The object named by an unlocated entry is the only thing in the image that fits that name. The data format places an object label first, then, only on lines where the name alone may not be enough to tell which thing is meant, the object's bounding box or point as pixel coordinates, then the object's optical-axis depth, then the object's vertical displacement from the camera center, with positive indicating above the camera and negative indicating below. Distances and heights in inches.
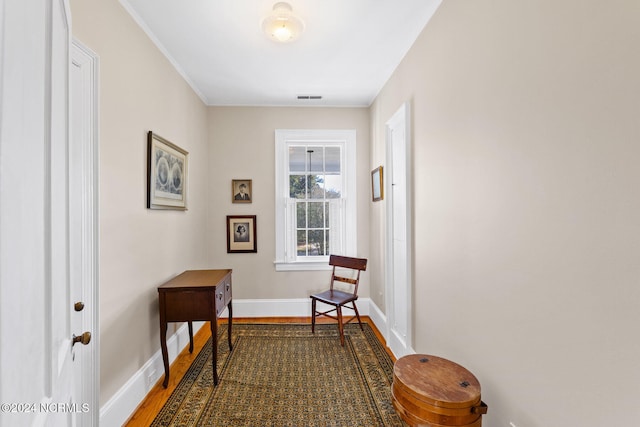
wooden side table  89.3 -27.7
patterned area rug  77.3 -52.7
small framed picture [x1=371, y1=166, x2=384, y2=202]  130.7 +13.4
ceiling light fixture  77.8 +51.6
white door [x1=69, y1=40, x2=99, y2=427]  60.7 +0.0
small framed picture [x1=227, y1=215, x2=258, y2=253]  149.4 -9.7
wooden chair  117.8 -35.0
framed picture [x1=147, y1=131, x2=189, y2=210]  90.3 +14.3
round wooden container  49.1 -31.4
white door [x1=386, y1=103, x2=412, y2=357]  96.4 -7.5
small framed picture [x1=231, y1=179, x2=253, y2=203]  150.1 +12.1
